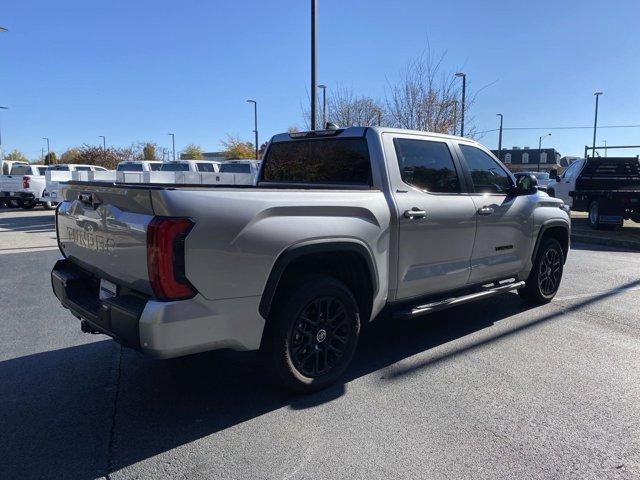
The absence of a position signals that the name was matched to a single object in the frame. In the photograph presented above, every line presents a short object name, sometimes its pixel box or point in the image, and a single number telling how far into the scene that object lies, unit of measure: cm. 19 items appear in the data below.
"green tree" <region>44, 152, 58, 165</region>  6806
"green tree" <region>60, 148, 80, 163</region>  5852
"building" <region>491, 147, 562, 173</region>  8481
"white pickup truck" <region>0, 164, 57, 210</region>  1947
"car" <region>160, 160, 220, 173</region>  2098
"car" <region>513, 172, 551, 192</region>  3308
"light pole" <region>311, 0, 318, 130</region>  1179
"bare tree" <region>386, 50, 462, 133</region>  1781
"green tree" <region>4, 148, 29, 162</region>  7481
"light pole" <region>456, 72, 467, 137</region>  1818
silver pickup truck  296
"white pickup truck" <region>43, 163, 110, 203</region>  1762
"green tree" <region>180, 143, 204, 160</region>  6581
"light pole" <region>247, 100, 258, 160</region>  4116
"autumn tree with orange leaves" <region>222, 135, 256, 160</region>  5036
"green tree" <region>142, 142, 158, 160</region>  6050
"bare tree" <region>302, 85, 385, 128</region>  1927
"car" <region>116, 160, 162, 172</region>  2106
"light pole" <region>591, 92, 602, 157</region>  4107
